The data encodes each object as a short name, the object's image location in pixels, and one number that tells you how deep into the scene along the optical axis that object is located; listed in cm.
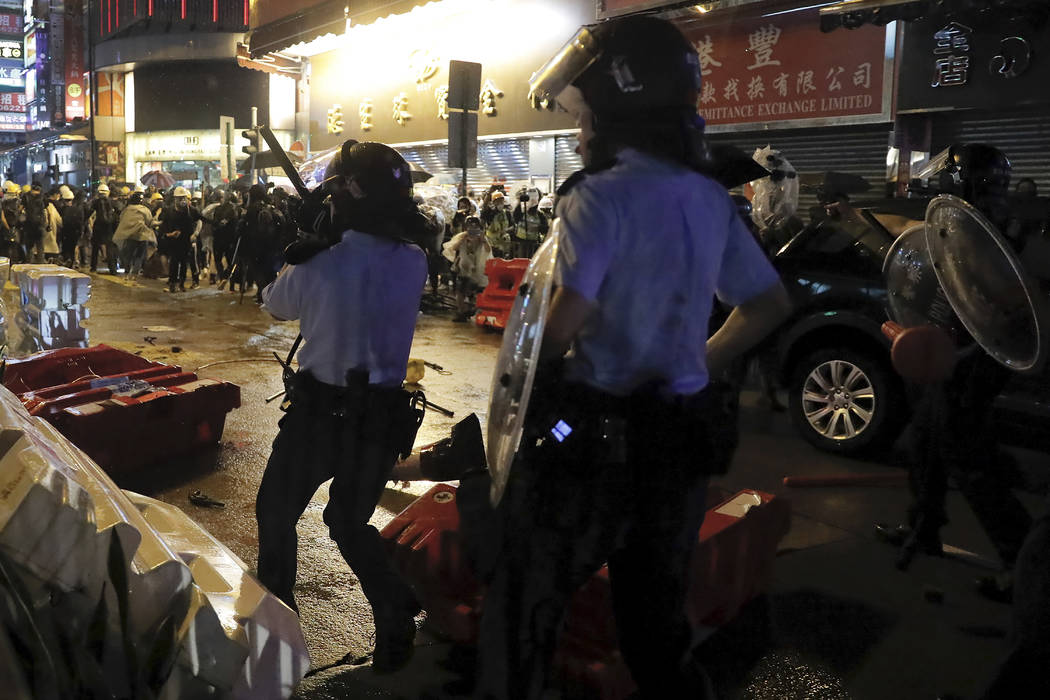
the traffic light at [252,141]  971
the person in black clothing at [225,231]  1853
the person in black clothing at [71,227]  2341
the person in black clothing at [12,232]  2211
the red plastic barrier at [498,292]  1281
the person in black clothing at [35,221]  2172
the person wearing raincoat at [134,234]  1986
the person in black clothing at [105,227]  2208
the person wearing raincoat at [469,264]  1460
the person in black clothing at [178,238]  1827
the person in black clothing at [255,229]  1460
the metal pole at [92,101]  4148
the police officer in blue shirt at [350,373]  318
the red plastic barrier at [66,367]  652
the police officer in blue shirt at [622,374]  210
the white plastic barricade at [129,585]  186
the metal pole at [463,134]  1166
